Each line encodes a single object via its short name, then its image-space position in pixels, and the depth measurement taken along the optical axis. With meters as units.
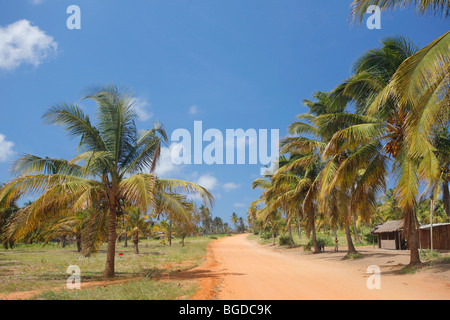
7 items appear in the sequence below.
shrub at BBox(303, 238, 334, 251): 24.89
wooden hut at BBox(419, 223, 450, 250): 21.27
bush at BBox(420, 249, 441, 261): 13.94
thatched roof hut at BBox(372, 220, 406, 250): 26.50
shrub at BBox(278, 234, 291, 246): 35.29
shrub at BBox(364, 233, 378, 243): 42.44
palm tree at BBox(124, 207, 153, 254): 28.97
